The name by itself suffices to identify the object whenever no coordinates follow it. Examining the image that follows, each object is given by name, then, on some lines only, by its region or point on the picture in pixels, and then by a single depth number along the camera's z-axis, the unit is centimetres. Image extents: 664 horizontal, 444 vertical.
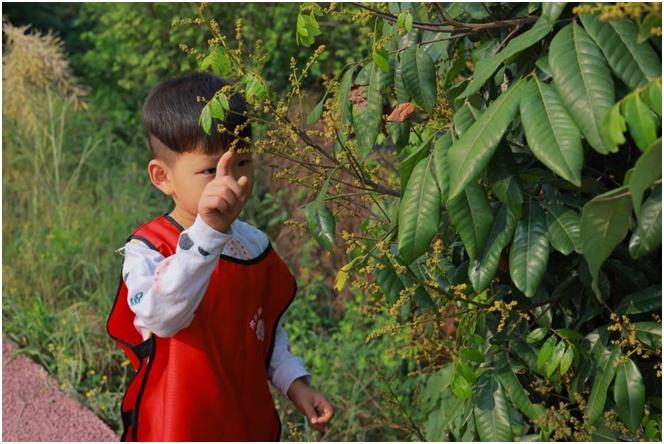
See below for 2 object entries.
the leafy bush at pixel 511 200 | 167
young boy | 238
